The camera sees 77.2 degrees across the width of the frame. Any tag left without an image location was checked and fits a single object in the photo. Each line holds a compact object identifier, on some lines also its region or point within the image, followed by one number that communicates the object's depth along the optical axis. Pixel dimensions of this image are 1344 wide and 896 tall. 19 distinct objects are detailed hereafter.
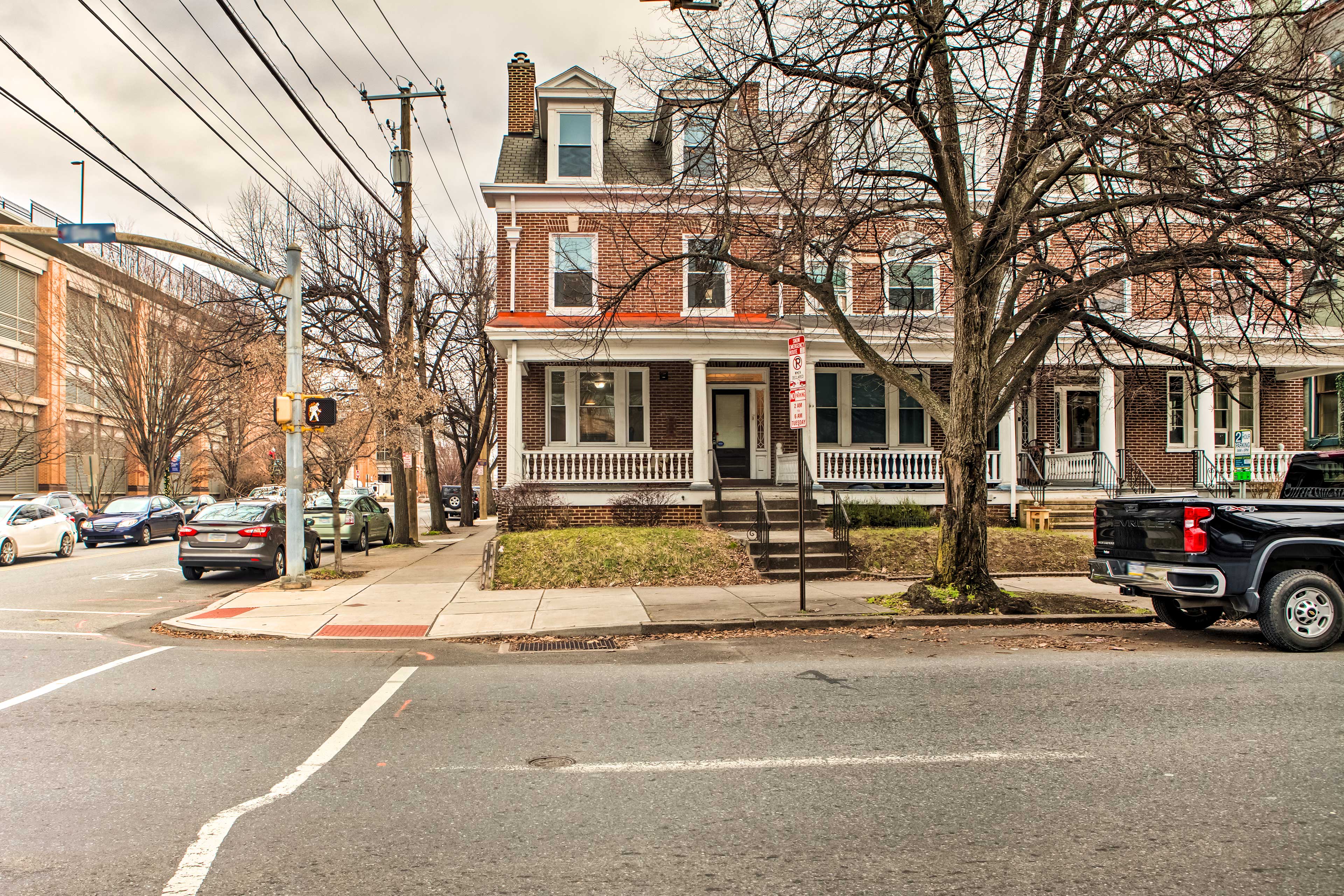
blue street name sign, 11.02
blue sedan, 24.53
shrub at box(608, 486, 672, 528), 17.09
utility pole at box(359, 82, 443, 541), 21.12
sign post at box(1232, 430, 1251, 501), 15.60
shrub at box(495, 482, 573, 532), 16.95
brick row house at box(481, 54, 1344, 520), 18.02
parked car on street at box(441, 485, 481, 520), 46.06
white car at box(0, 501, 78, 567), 18.72
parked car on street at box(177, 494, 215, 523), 35.06
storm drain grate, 8.85
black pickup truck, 7.88
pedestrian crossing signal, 13.23
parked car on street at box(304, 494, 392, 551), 20.48
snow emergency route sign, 10.15
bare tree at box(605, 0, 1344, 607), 8.53
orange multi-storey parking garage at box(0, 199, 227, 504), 30.94
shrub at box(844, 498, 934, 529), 17.12
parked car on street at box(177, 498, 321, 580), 15.26
